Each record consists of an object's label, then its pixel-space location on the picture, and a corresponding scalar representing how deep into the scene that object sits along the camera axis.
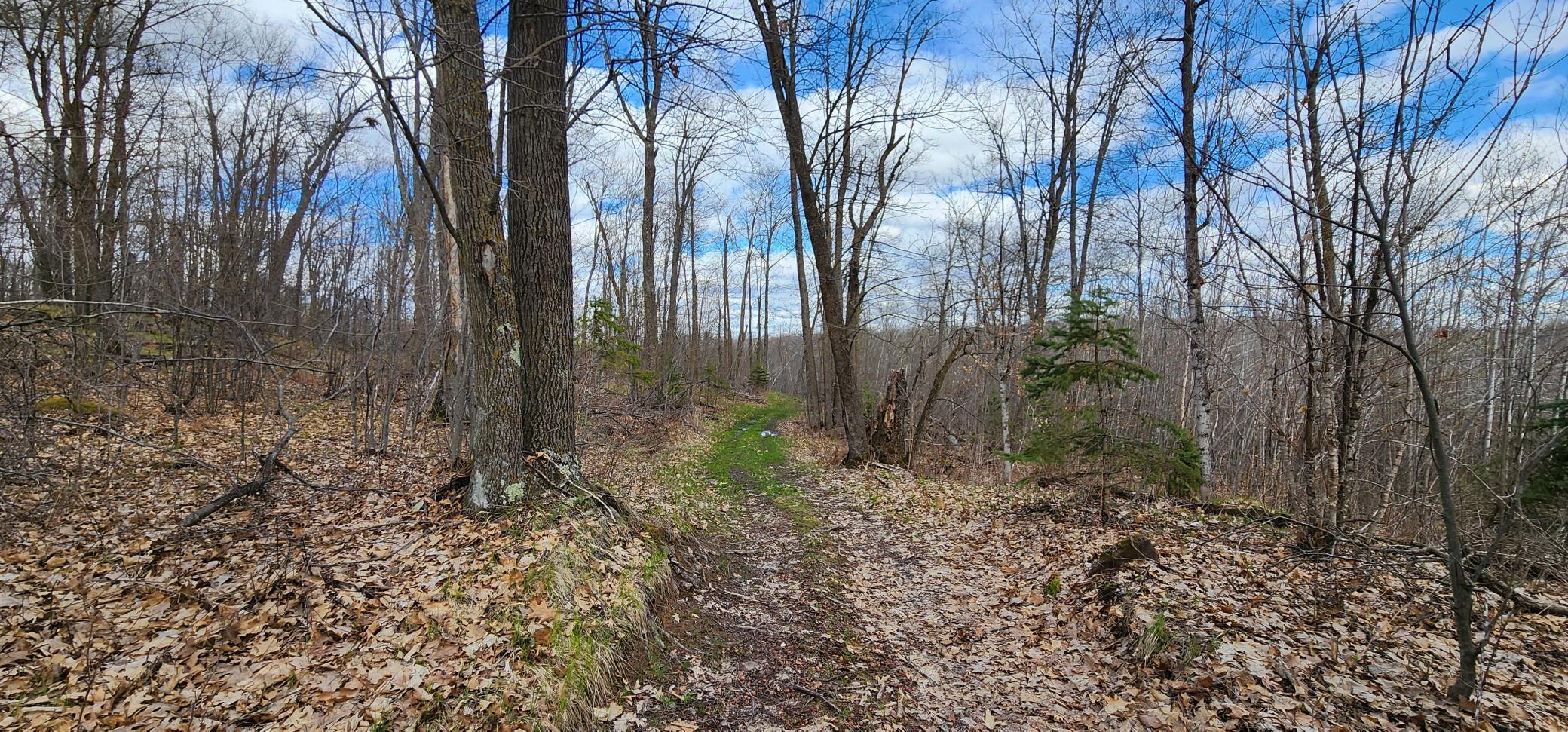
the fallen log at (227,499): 4.34
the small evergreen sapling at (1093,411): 6.59
